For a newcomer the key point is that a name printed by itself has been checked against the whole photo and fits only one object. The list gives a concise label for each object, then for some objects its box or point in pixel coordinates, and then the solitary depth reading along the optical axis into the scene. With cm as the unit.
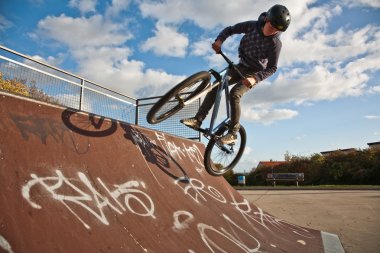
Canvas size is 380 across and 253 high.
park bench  2572
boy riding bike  466
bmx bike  423
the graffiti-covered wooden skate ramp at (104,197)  255
